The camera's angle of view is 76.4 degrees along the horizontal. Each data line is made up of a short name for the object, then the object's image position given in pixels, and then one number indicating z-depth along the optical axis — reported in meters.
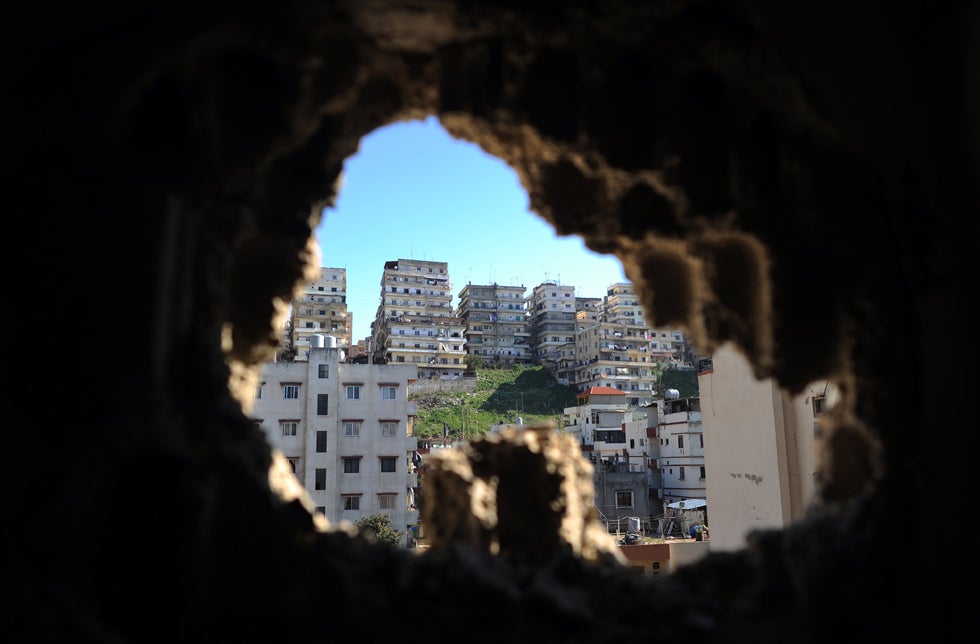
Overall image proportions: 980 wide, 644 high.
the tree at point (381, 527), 20.41
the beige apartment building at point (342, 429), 22.02
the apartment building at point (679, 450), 28.69
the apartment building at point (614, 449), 29.62
